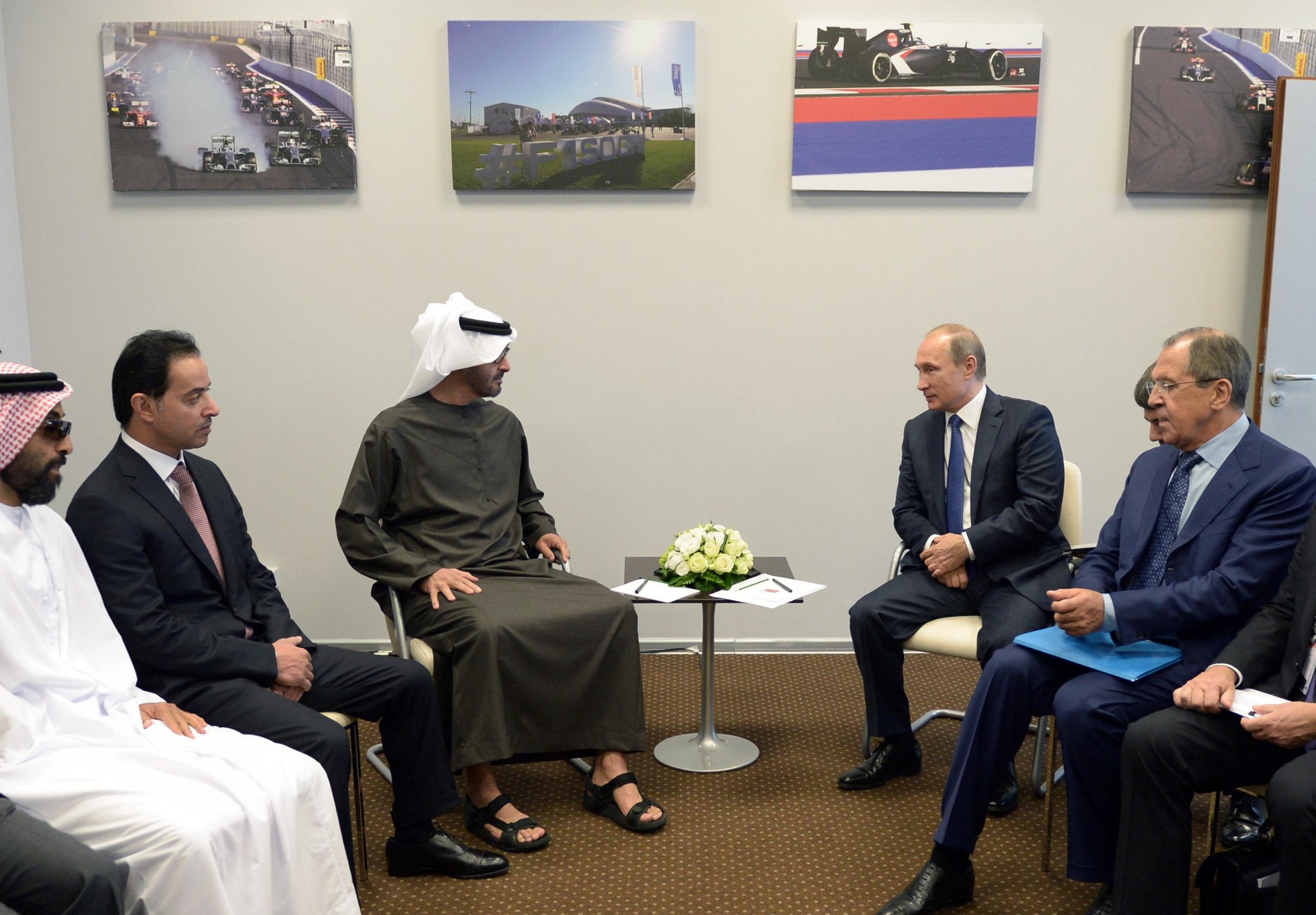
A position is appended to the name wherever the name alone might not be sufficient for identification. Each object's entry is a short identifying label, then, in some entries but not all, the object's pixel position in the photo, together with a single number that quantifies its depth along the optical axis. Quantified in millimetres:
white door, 4215
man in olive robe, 3125
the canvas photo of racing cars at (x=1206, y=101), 4293
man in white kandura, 2008
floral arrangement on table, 3398
